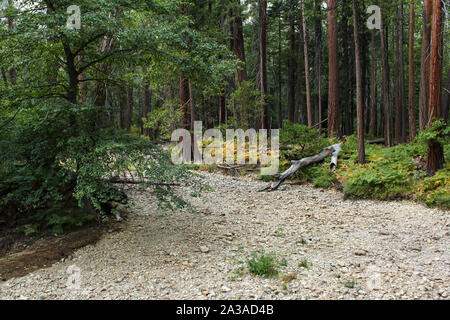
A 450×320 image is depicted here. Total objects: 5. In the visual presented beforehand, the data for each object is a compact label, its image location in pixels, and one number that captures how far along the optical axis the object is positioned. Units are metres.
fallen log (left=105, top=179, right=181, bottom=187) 4.49
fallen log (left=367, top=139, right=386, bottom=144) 17.03
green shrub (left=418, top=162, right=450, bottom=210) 6.19
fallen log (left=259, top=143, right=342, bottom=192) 9.31
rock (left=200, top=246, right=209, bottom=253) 4.82
